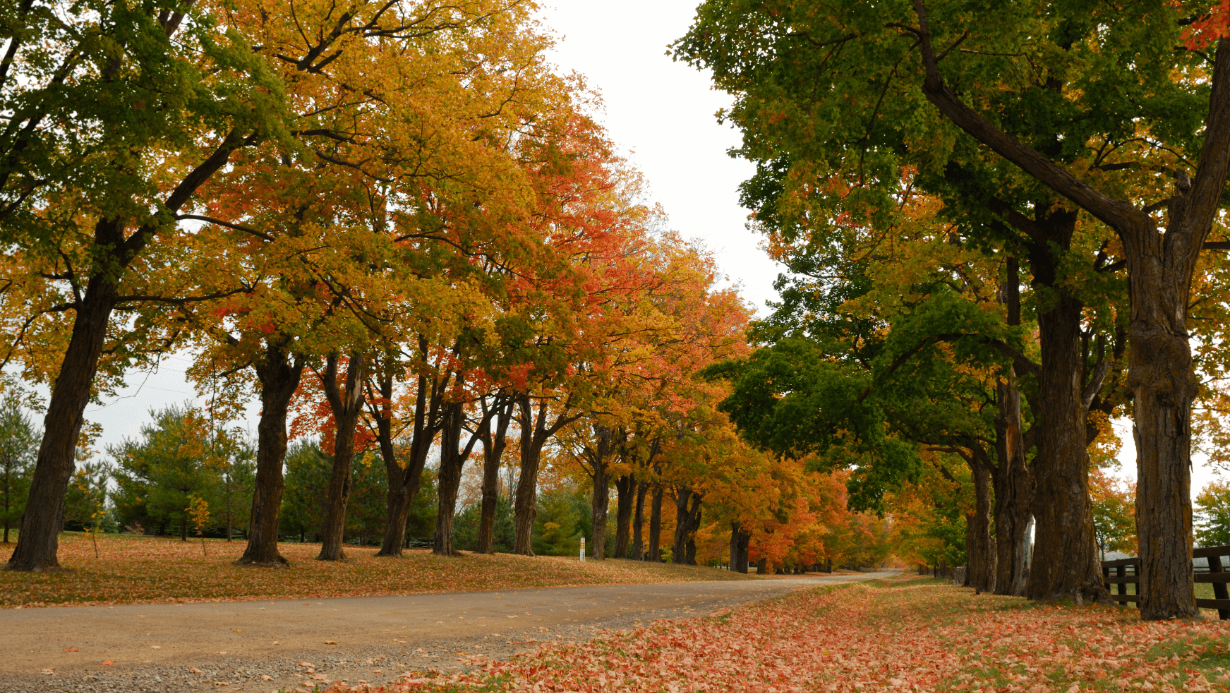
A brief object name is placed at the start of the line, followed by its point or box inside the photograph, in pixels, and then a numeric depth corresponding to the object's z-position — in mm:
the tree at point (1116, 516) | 42481
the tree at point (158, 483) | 30203
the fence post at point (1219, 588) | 9742
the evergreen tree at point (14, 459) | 22031
